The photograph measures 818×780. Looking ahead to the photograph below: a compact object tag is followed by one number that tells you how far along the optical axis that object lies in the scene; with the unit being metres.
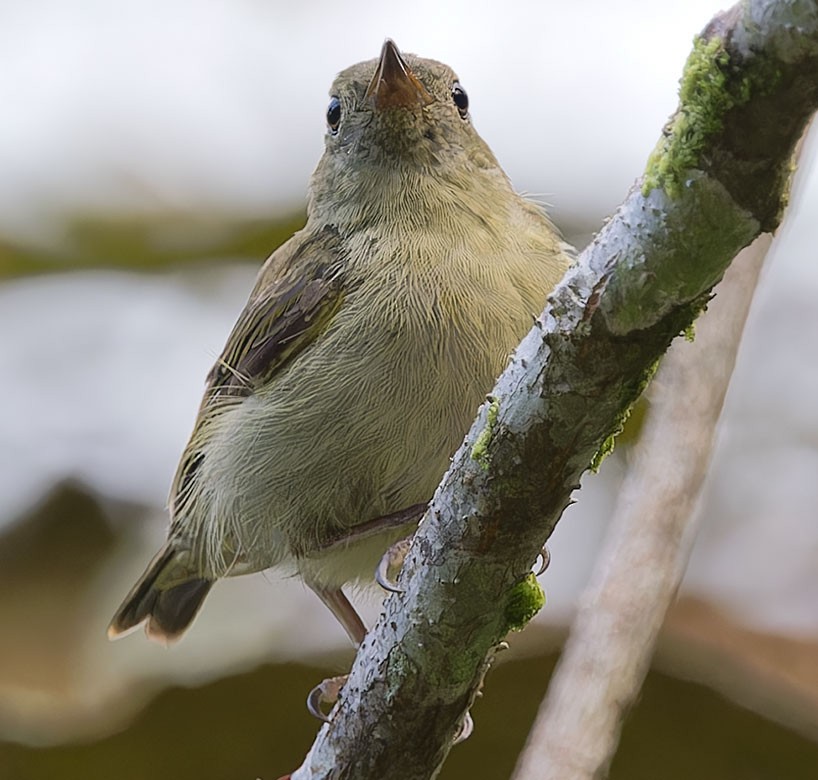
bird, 4.88
